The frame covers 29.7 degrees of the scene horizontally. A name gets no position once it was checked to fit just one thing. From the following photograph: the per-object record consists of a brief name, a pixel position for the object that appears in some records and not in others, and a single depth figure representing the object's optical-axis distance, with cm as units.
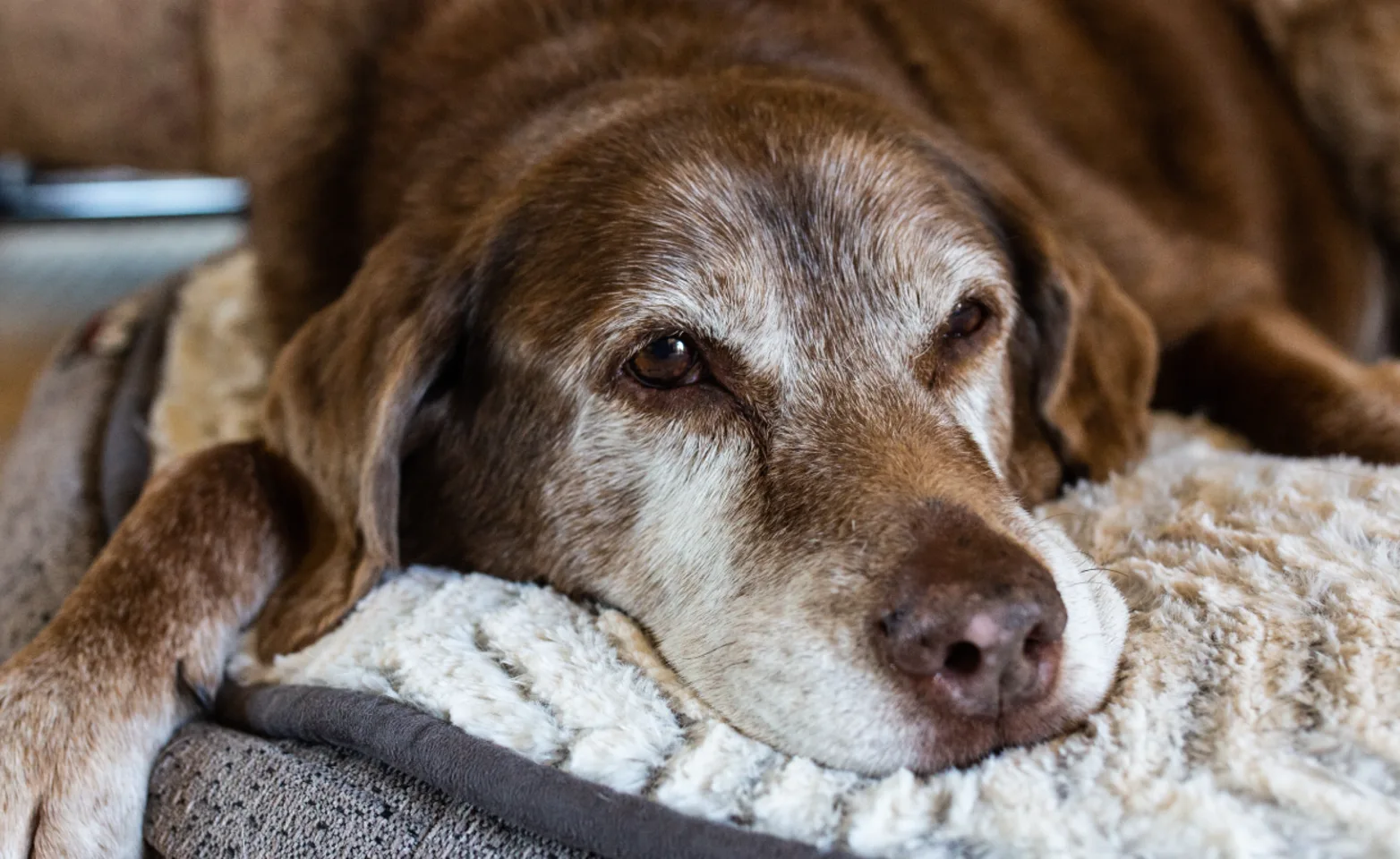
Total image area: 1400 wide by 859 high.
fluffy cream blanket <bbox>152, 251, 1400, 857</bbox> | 62
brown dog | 67
